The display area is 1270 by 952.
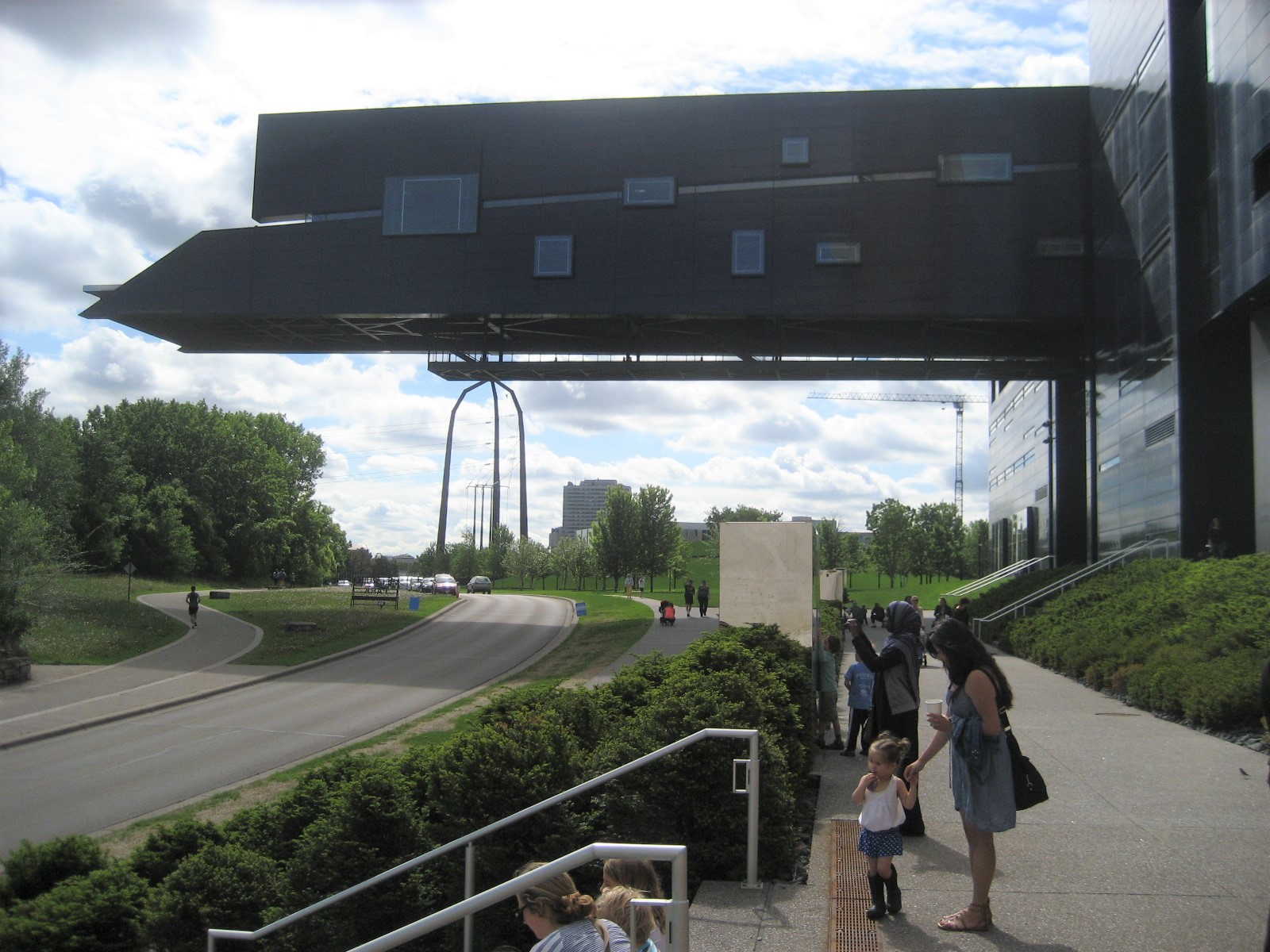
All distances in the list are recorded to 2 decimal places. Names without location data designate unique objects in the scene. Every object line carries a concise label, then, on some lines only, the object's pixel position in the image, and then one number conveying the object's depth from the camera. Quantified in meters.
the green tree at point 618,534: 89.90
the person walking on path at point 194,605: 44.25
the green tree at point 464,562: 134.50
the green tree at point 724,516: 130.62
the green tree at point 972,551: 124.13
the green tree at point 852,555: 114.07
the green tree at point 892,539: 108.56
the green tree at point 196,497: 82.19
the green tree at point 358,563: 148.62
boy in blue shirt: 11.87
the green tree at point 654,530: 90.19
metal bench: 53.28
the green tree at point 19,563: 32.19
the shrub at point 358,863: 7.86
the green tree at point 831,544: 100.69
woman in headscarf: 8.48
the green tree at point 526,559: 115.44
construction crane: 184.00
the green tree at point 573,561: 111.75
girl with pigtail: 6.28
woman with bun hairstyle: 4.13
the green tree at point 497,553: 126.75
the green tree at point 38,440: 60.50
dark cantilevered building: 31.12
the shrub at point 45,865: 8.97
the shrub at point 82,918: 7.94
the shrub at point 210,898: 8.04
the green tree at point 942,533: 116.50
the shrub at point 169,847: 9.14
